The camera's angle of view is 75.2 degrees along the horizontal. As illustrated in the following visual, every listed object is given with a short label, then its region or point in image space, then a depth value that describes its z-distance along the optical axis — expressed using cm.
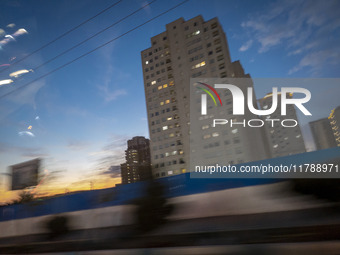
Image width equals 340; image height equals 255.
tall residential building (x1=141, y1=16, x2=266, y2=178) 6331
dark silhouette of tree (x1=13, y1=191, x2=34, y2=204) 1286
